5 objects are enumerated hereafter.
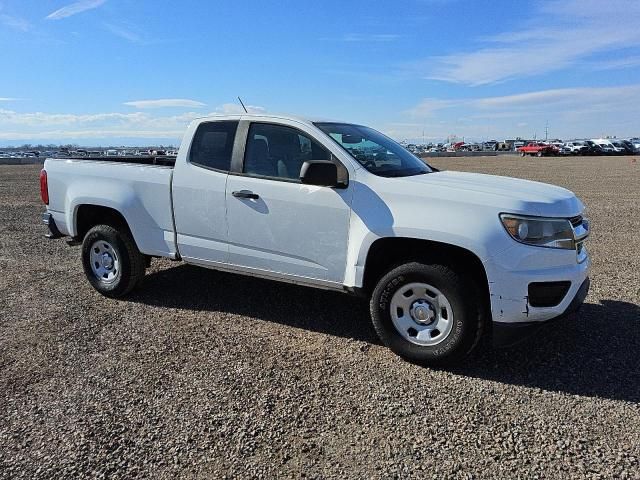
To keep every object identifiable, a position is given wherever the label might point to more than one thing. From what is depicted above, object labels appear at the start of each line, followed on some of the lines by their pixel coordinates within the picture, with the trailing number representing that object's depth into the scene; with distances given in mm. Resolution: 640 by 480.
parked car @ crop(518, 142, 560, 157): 60531
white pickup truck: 3818
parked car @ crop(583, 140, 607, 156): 61375
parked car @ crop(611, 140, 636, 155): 61697
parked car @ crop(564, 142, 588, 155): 61375
